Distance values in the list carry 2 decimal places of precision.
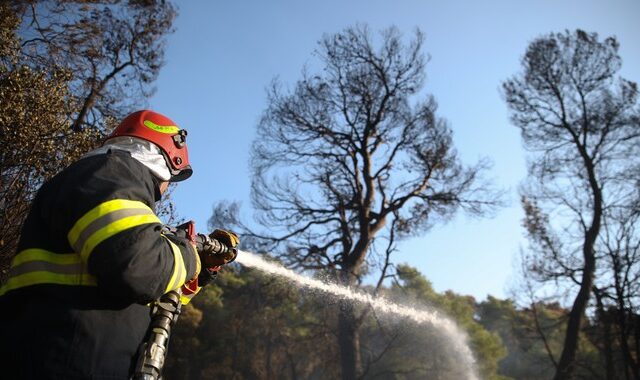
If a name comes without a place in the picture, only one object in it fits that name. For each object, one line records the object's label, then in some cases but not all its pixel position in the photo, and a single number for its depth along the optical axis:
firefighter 1.62
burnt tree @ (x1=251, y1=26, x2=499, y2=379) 13.07
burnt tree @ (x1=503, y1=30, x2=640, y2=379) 12.37
